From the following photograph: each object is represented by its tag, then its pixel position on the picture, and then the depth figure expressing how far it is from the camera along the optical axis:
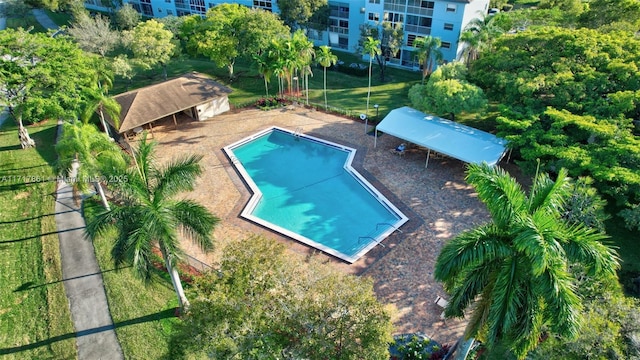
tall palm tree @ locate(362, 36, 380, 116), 33.81
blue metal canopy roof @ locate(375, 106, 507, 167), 25.47
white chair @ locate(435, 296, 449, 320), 17.62
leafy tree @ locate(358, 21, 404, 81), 41.72
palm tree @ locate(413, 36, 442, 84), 37.28
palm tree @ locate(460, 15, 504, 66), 36.62
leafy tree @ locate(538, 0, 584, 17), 40.22
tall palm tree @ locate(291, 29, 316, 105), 35.00
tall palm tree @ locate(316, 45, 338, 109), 34.97
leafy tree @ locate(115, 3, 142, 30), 48.76
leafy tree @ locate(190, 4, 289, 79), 36.00
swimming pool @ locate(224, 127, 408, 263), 22.36
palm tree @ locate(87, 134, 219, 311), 13.03
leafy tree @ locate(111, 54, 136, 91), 33.34
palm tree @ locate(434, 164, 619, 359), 8.98
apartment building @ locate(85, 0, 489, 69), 40.75
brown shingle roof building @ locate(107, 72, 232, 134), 29.88
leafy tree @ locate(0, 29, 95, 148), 24.45
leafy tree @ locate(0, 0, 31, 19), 53.91
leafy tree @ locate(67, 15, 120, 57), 37.12
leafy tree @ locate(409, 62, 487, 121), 27.88
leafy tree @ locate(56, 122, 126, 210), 16.42
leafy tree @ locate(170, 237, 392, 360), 11.20
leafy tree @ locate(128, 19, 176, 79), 35.72
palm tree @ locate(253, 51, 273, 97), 34.75
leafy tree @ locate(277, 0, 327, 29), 45.81
